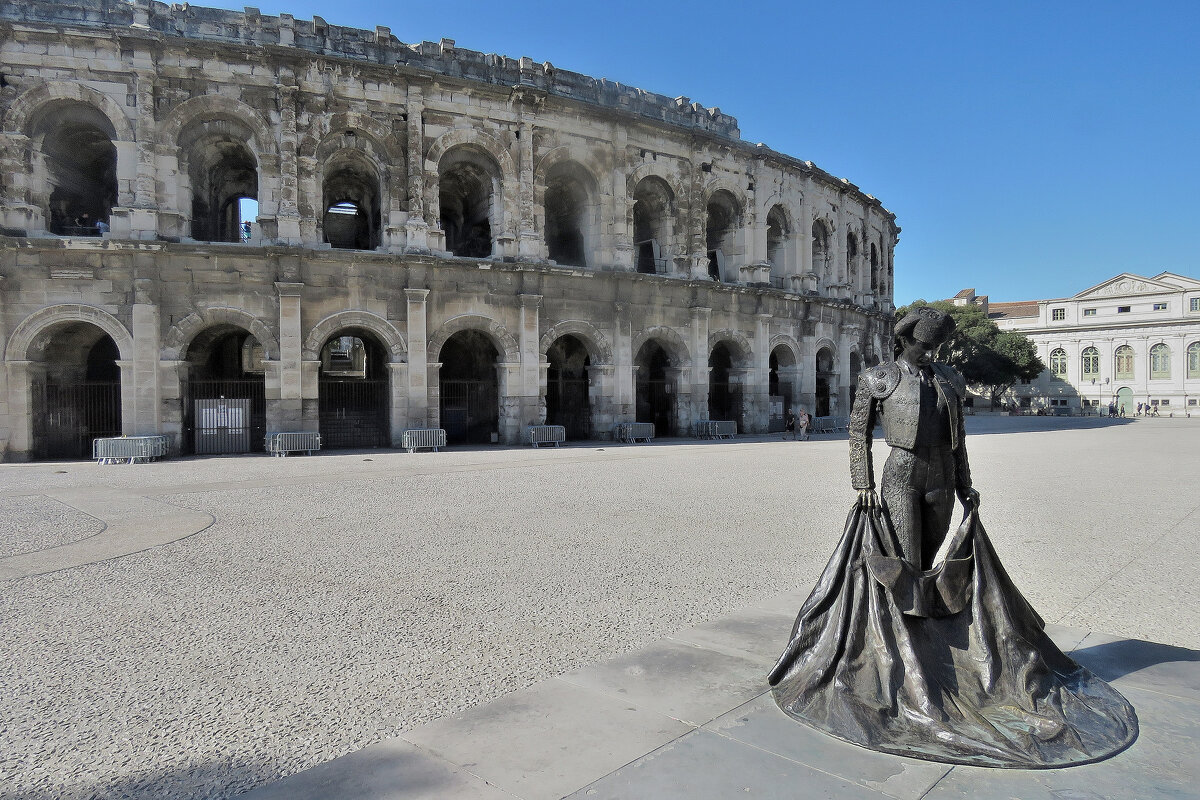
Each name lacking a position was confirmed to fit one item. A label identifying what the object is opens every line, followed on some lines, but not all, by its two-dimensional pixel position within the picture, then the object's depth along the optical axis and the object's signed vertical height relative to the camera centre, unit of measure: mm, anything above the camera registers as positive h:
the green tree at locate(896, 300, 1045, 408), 53406 +3281
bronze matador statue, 3090 -1225
